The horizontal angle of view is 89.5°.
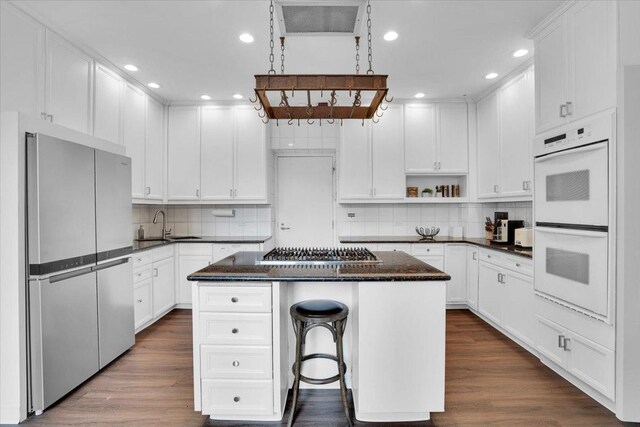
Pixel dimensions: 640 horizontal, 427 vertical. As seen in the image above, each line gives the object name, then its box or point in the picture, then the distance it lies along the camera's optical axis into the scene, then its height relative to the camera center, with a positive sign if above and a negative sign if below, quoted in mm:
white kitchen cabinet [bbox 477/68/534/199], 3191 +764
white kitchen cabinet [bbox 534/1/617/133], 1973 +991
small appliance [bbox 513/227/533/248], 3137 -274
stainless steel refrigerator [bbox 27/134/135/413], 2004 -373
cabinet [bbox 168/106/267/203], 4320 +777
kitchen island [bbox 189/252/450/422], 1869 -774
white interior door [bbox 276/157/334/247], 4820 +135
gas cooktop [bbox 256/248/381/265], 2129 -329
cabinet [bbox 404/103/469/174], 4281 +976
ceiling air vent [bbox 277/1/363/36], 1842 +1159
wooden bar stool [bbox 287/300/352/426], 1860 -690
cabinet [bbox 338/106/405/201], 4297 +719
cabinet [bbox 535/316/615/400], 1956 -993
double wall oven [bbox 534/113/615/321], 1944 -43
